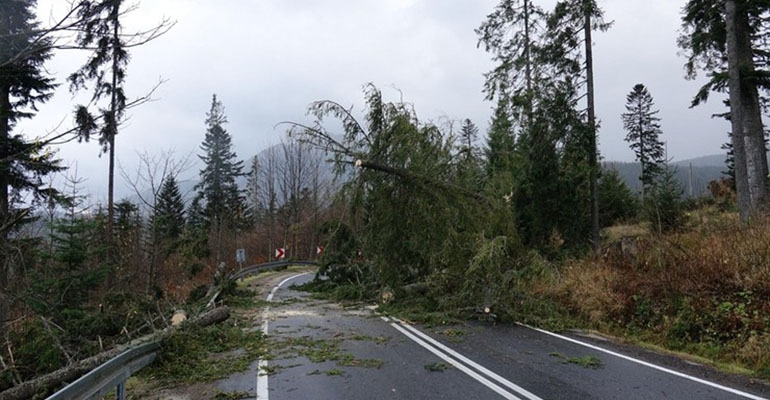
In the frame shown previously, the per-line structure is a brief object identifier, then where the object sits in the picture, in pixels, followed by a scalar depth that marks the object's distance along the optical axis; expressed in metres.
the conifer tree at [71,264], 14.27
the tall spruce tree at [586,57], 17.17
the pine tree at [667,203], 16.39
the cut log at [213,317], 9.16
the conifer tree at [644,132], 49.84
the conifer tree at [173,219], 17.02
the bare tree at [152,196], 16.12
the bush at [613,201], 24.91
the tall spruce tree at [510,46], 21.12
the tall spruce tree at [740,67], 14.87
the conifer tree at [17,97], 3.85
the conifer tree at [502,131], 19.67
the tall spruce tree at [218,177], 43.75
